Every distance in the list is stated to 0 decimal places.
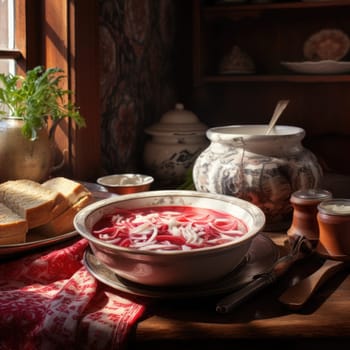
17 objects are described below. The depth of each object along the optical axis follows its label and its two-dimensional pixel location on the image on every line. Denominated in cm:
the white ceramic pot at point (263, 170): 115
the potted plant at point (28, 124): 120
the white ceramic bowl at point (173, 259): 76
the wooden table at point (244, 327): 74
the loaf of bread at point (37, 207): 97
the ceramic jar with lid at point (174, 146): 164
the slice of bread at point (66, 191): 105
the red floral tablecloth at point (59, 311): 74
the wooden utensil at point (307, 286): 78
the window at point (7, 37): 140
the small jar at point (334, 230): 93
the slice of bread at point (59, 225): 104
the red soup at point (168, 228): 83
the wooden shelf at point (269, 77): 193
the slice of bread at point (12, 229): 95
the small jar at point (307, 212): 102
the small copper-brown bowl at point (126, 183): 128
